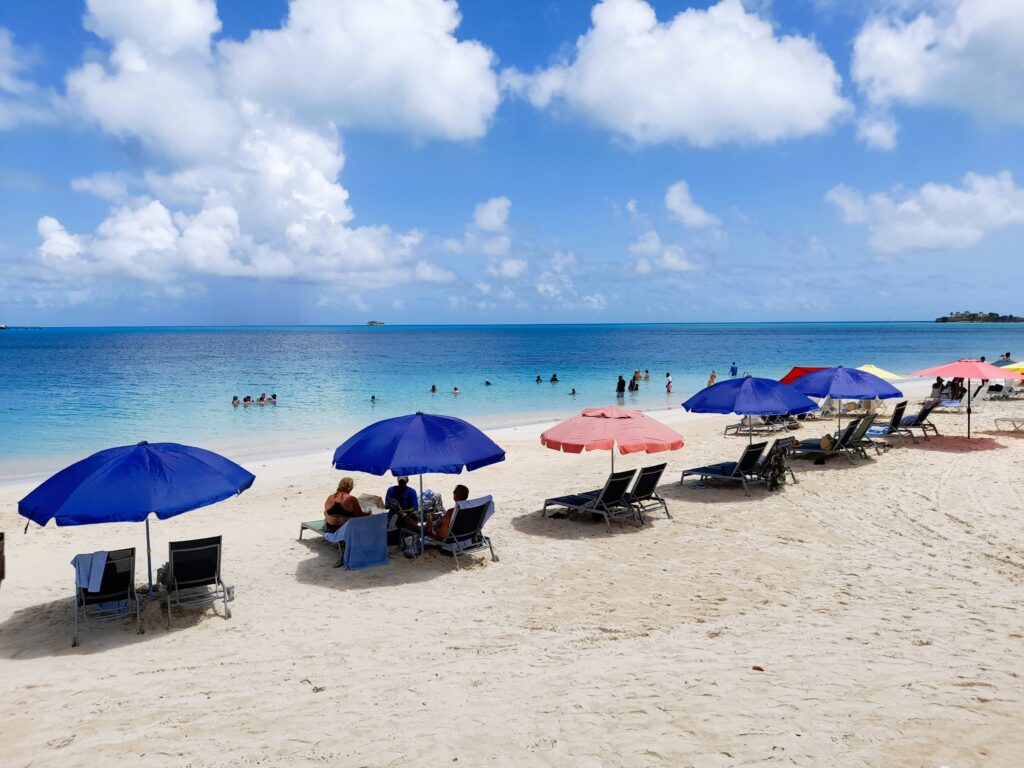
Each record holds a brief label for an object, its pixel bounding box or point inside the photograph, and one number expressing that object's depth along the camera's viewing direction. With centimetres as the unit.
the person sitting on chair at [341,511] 881
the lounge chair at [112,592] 655
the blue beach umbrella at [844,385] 1301
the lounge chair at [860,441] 1350
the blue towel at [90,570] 646
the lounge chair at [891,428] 1554
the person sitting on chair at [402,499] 895
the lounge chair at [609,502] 960
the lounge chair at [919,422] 1589
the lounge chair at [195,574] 666
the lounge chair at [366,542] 812
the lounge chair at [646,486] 986
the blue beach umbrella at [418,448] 762
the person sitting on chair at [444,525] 826
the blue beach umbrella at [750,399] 1103
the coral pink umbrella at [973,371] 1466
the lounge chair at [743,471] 1148
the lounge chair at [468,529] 812
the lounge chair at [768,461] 1155
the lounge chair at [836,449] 1330
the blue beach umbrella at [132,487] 596
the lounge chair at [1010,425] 1681
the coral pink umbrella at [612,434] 912
